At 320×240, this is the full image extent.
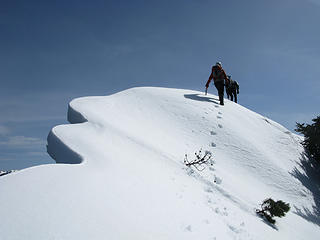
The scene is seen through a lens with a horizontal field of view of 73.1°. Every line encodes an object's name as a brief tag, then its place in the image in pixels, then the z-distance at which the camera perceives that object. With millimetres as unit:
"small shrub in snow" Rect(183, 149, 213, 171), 5210
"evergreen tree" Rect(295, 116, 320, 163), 8938
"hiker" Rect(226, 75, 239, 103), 13532
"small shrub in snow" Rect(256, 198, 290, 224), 4609
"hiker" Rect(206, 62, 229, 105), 10250
